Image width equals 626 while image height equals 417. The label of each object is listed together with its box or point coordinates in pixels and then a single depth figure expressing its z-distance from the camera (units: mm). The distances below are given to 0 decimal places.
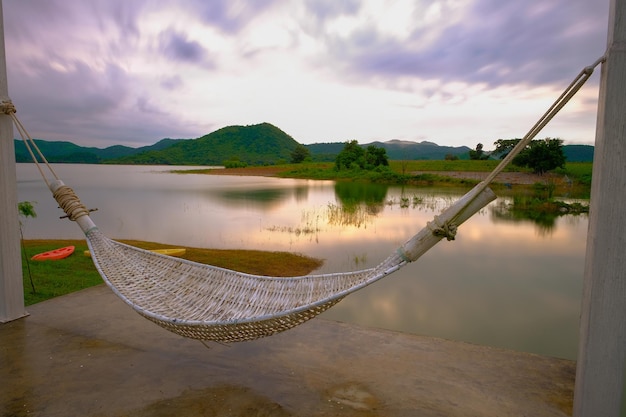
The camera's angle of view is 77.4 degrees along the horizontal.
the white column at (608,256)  1505
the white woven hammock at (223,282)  1853
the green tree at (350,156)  31450
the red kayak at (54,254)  5671
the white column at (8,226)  2893
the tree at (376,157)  30864
